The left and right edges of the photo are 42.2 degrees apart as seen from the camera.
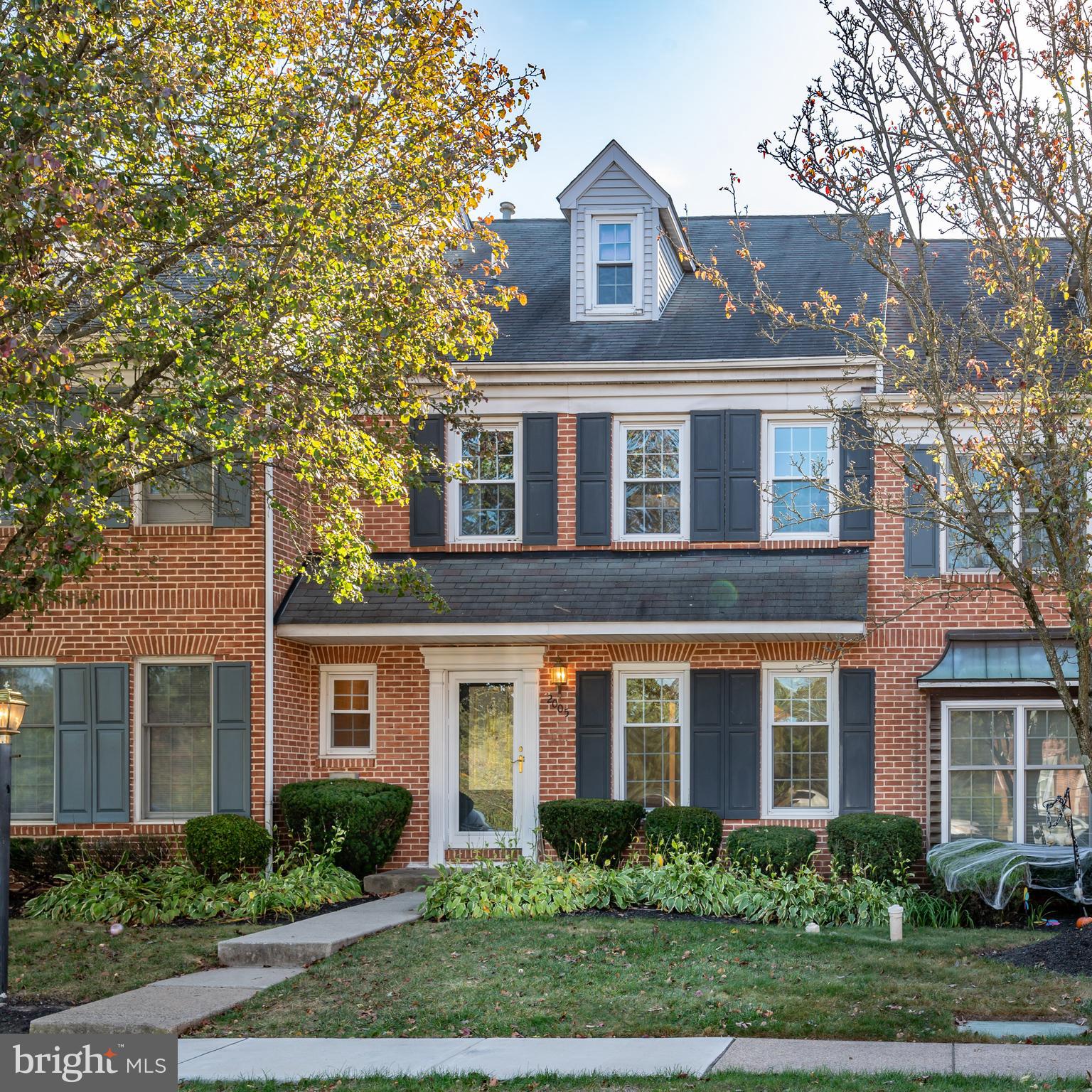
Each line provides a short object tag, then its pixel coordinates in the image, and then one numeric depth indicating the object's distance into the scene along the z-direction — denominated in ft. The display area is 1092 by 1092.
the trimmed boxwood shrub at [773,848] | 46.19
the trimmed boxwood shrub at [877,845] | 46.73
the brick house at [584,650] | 50.08
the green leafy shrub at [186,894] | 43.80
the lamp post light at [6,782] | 33.35
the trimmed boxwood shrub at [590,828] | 49.26
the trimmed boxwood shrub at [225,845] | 46.26
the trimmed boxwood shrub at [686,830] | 48.85
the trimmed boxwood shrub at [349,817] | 48.55
